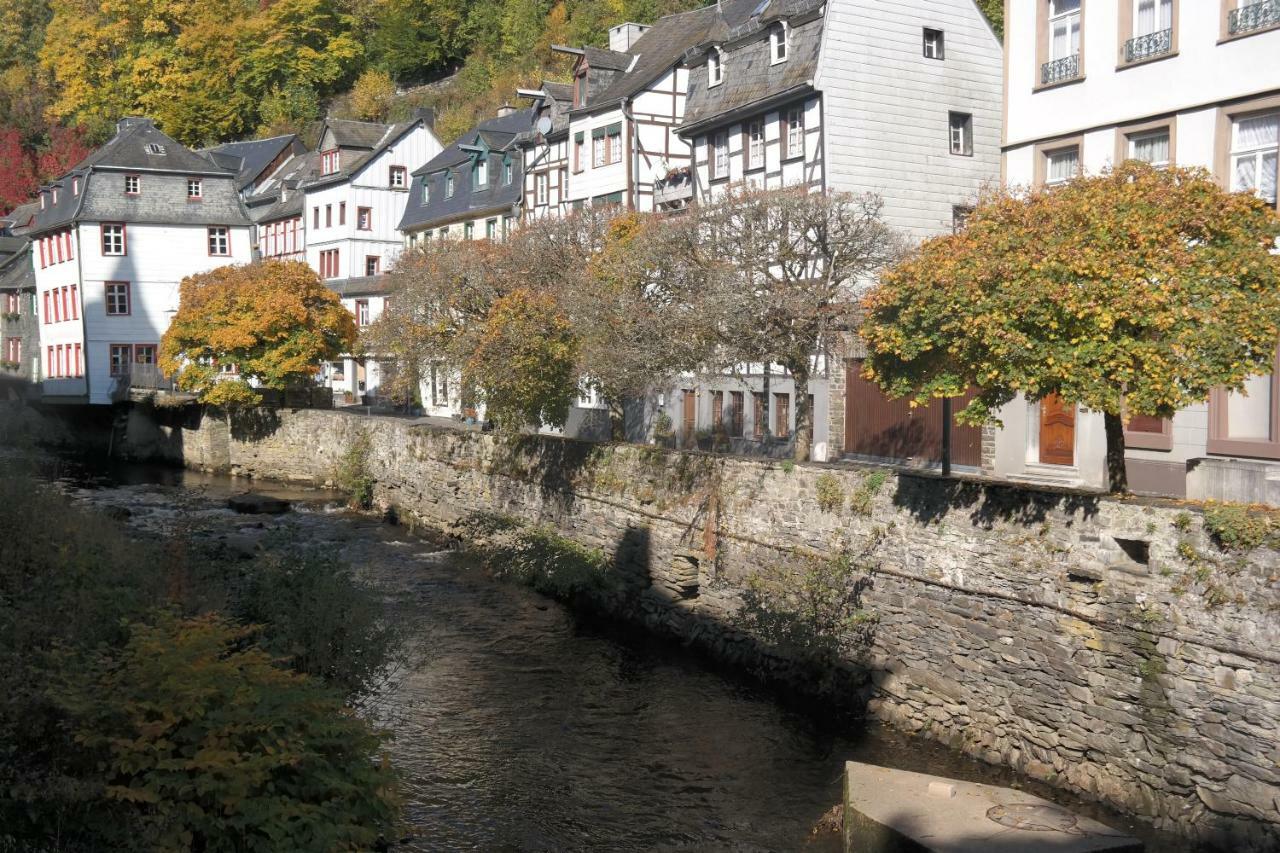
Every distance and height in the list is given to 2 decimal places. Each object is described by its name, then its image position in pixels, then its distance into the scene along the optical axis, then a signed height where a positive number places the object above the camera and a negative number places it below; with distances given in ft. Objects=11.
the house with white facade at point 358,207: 196.44 +30.95
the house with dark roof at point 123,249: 190.29 +23.69
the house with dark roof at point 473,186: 162.09 +29.43
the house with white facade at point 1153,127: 66.59 +15.59
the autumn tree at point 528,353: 93.30 +3.05
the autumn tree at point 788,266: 77.10 +8.39
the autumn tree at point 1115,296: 47.85 +3.72
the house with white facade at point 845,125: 101.71 +23.40
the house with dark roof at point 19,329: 218.59 +12.66
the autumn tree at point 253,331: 144.66 +7.69
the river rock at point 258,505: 118.32 -10.85
